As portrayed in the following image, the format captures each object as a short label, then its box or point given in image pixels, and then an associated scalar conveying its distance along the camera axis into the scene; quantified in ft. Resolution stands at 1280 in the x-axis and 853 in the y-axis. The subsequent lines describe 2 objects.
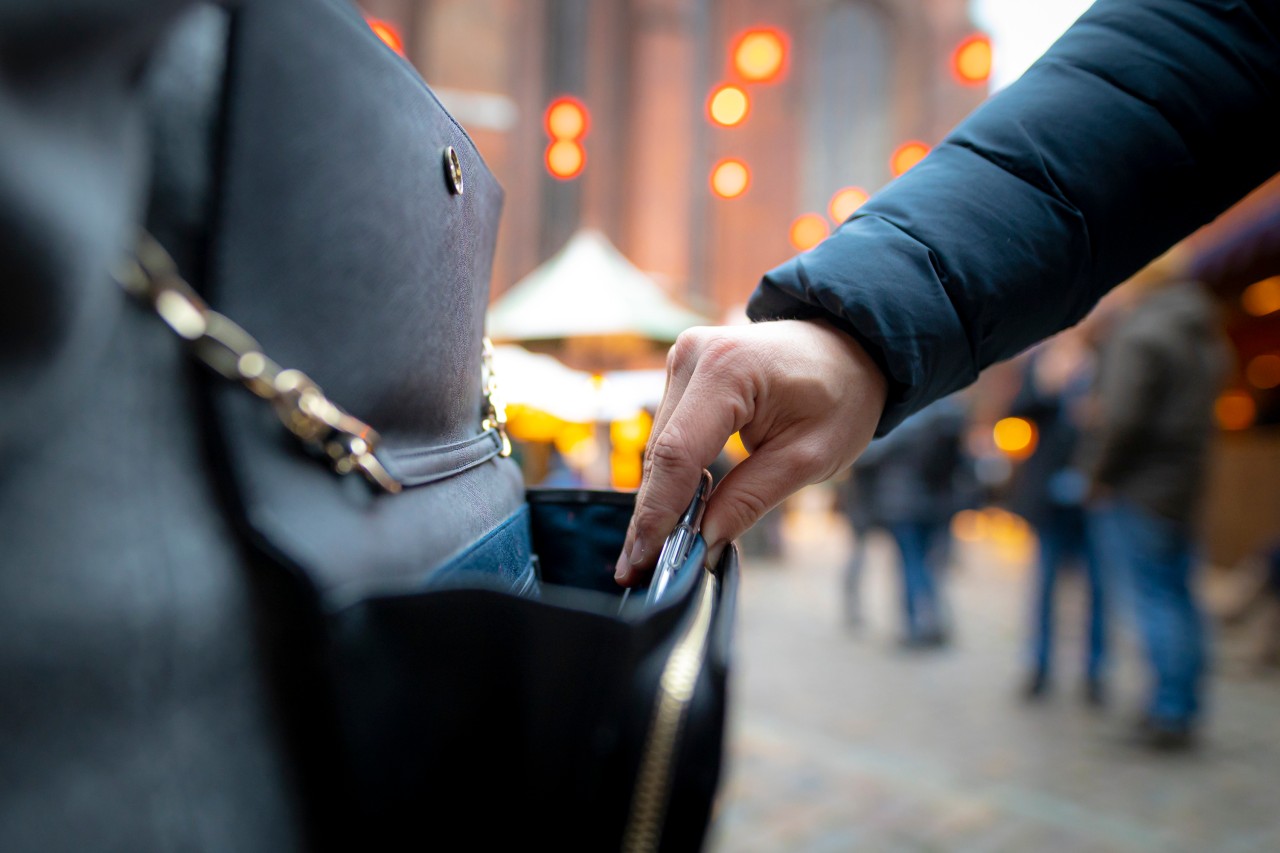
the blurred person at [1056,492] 15.60
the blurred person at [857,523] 21.56
